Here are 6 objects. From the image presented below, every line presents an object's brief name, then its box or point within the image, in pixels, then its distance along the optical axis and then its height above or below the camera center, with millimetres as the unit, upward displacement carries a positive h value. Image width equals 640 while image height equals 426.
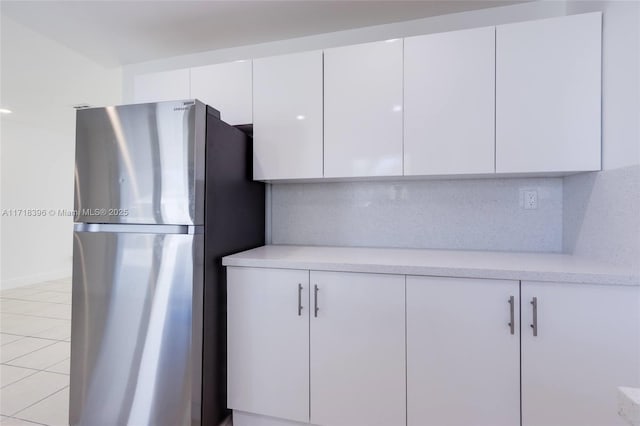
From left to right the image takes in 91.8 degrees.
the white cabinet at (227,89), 2002 +803
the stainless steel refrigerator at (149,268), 1473 -287
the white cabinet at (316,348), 1448 -675
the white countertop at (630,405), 429 -277
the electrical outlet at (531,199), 1896 +77
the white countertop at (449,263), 1259 -250
